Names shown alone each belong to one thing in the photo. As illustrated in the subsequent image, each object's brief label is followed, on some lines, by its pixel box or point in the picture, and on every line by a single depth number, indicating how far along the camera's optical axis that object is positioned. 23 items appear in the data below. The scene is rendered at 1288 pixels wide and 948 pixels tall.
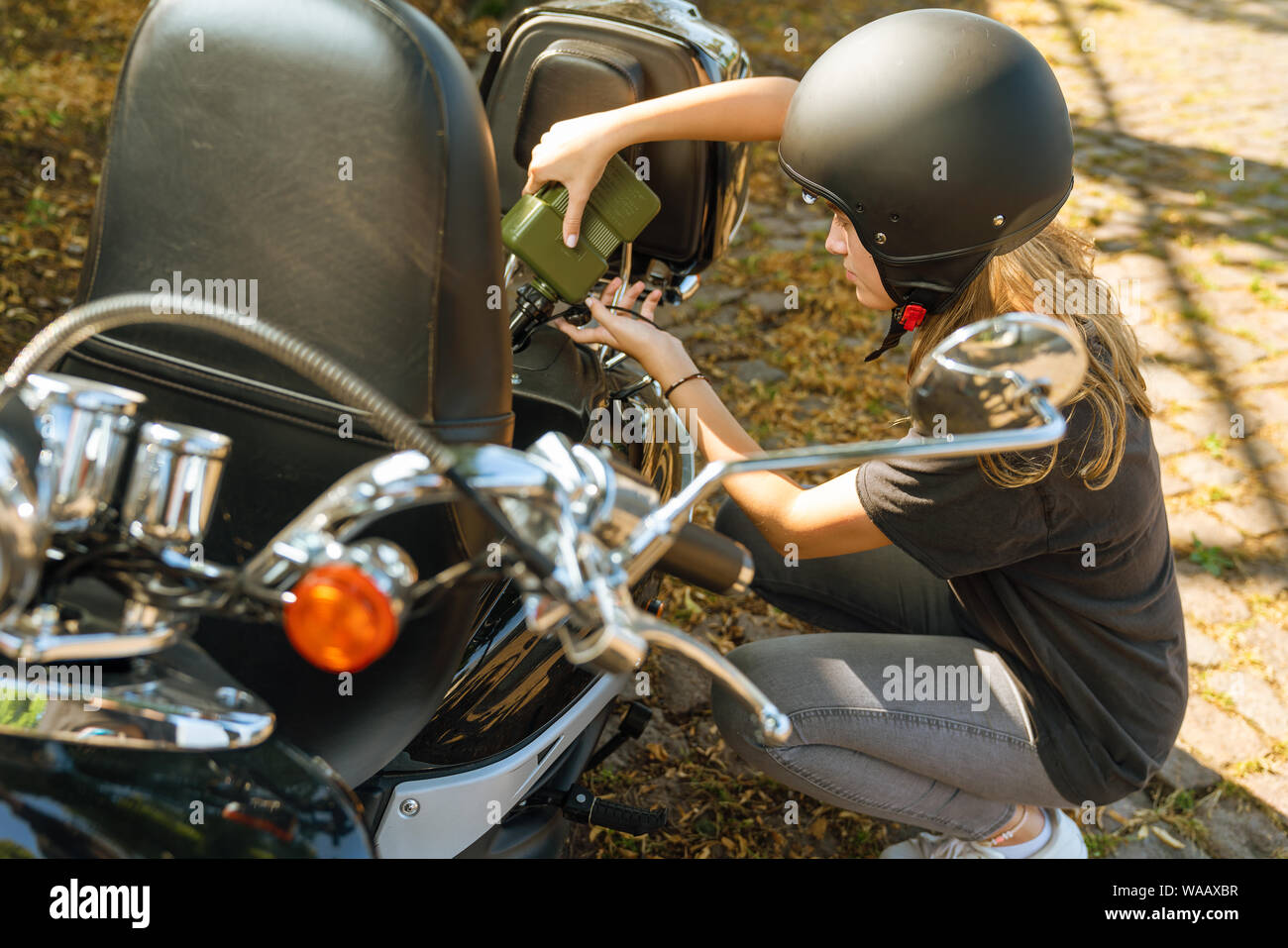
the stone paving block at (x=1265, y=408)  3.66
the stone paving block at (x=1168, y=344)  3.99
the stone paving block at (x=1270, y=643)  2.80
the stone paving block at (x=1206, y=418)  3.62
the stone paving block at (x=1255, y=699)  2.63
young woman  1.67
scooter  0.91
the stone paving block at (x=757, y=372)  3.84
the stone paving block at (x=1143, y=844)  2.33
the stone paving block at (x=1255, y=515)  3.24
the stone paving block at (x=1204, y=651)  2.80
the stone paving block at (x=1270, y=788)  2.45
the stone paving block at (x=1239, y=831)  2.34
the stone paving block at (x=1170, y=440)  3.54
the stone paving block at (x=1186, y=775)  2.49
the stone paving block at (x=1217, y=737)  2.56
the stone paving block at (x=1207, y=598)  2.94
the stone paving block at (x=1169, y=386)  3.78
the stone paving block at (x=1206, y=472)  3.41
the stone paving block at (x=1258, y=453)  3.49
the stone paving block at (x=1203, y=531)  3.18
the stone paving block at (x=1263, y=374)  3.86
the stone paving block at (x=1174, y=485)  3.36
